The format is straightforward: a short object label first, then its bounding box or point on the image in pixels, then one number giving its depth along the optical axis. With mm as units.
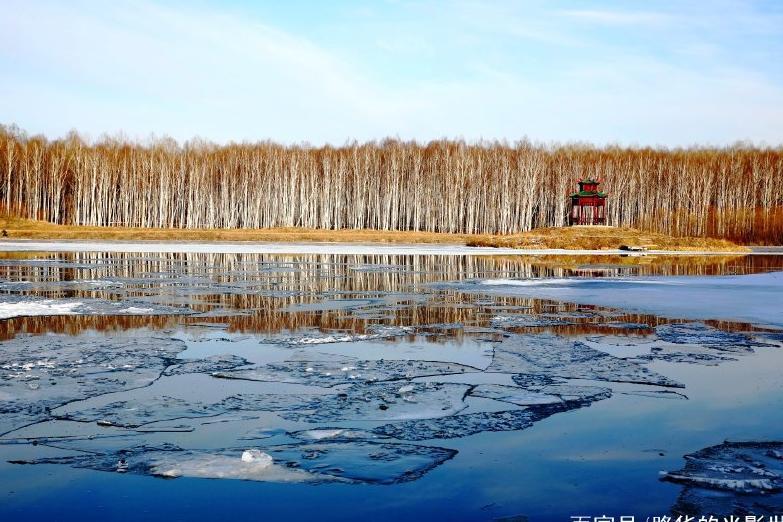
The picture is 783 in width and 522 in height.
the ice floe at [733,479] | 3990
